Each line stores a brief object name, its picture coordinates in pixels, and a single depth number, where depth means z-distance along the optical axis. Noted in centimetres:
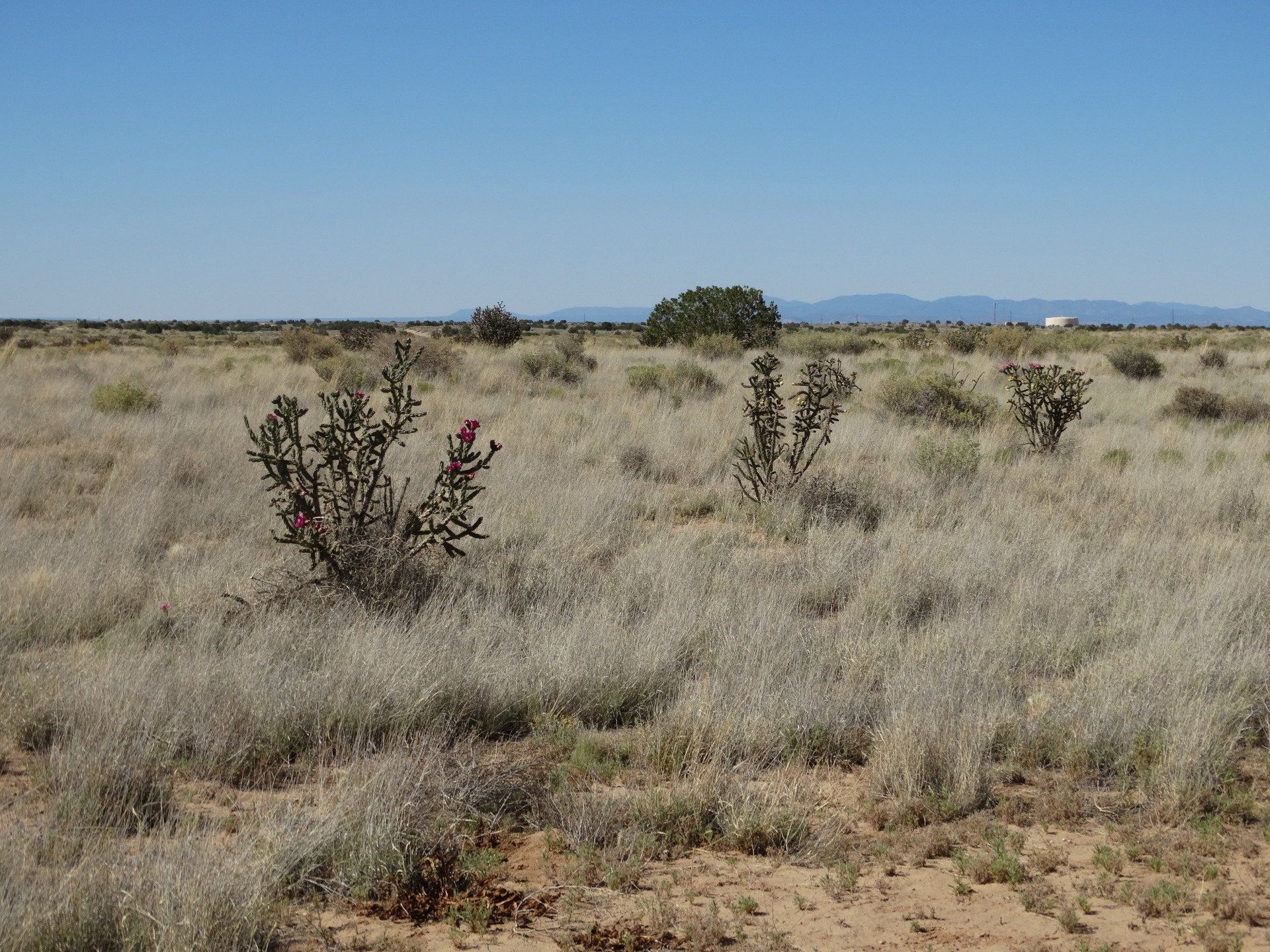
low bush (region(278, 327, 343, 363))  2216
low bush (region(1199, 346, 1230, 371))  2480
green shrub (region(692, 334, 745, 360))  2373
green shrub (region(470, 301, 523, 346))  2708
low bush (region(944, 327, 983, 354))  2853
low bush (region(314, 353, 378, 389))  1689
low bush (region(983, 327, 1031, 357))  2728
